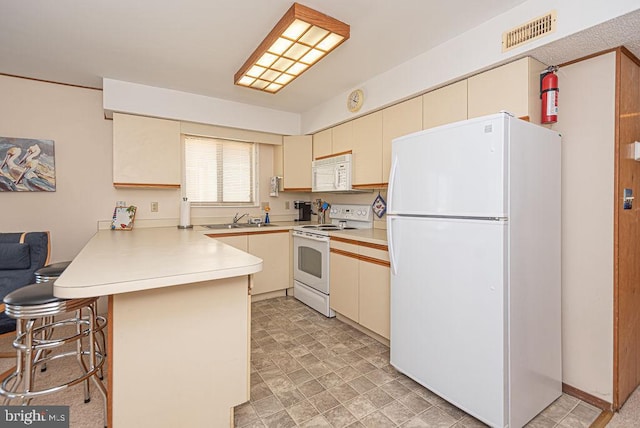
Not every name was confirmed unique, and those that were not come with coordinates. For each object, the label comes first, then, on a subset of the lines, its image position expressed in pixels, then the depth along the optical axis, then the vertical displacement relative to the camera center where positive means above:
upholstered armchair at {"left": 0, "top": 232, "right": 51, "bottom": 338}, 2.04 -0.33
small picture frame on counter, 3.09 -0.07
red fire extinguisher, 1.80 +0.71
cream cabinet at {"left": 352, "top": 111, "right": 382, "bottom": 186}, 2.86 +0.62
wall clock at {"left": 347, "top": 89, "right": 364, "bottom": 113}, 2.97 +1.15
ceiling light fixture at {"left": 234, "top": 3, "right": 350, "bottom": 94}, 1.82 +1.18
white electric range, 3.14 -0.49
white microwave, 3.19 +0.43
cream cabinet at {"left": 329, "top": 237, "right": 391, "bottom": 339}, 2.45 -0.66
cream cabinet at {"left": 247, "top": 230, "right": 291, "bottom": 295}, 3.51 -0.59
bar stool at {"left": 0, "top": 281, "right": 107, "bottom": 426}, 1.32 -0.59
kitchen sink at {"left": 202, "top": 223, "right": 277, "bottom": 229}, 3.53 -0.18
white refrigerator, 1.49 -0.31
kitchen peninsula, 1.26 -0.58
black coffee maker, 4.32 +0.01
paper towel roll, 3.39 -0.03
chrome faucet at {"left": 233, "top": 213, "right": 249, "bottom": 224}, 3.89 -0.09
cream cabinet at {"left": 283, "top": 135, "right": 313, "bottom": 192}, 3.94 +0.70
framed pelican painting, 2.73 +0.45
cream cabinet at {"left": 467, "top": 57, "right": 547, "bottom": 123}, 1.80 +0.78
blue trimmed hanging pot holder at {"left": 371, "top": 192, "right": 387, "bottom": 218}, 3.19 +0.05
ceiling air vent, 1.64 +1.05
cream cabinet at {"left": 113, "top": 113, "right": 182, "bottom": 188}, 2.94 +0.63
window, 3.67 +0.52
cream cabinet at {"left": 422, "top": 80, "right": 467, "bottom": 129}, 2.12 +0.80
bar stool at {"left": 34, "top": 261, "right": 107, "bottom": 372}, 1.90 -0.41
